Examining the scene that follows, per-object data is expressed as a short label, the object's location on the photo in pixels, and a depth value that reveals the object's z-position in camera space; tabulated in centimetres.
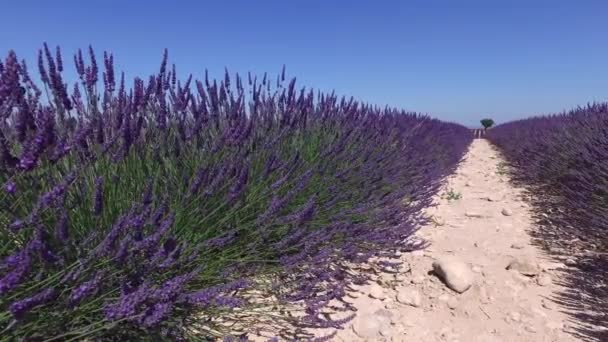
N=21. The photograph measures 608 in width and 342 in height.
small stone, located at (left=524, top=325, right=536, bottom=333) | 193
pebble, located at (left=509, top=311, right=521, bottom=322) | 203
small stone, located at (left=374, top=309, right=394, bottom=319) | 200
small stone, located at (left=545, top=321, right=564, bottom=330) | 195
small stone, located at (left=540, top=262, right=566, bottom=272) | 267
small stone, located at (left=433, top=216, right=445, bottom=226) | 374
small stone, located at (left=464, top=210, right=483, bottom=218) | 415
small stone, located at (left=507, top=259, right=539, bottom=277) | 258
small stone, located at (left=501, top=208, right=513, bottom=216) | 423
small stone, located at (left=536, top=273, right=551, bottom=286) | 245
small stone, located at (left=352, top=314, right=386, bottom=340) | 184
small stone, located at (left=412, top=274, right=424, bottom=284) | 243
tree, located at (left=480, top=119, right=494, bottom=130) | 4172
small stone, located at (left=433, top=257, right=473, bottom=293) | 231
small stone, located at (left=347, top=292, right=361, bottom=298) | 218
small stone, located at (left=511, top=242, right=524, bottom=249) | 315
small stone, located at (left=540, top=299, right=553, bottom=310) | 216
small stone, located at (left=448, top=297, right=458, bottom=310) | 215
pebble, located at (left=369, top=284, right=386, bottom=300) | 222
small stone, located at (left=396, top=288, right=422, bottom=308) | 218
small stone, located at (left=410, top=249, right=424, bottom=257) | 282
